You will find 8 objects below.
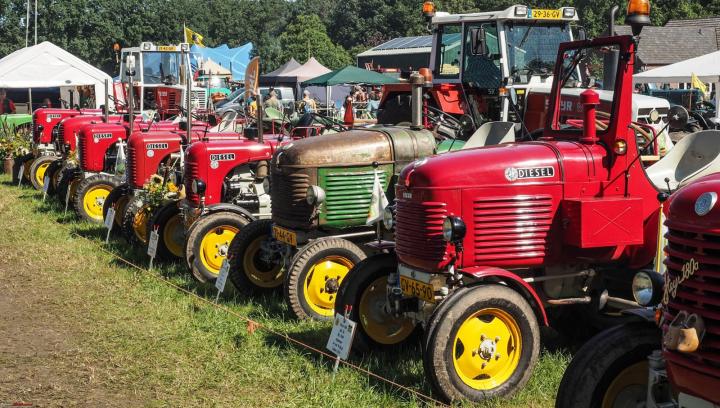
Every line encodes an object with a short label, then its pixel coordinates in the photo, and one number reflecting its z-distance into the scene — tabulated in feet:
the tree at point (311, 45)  171.83
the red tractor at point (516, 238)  15.92
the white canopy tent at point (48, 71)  72.38
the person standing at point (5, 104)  79.87
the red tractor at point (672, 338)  10.01
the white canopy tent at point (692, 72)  59.82
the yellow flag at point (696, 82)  60.44
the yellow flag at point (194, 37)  65.11
